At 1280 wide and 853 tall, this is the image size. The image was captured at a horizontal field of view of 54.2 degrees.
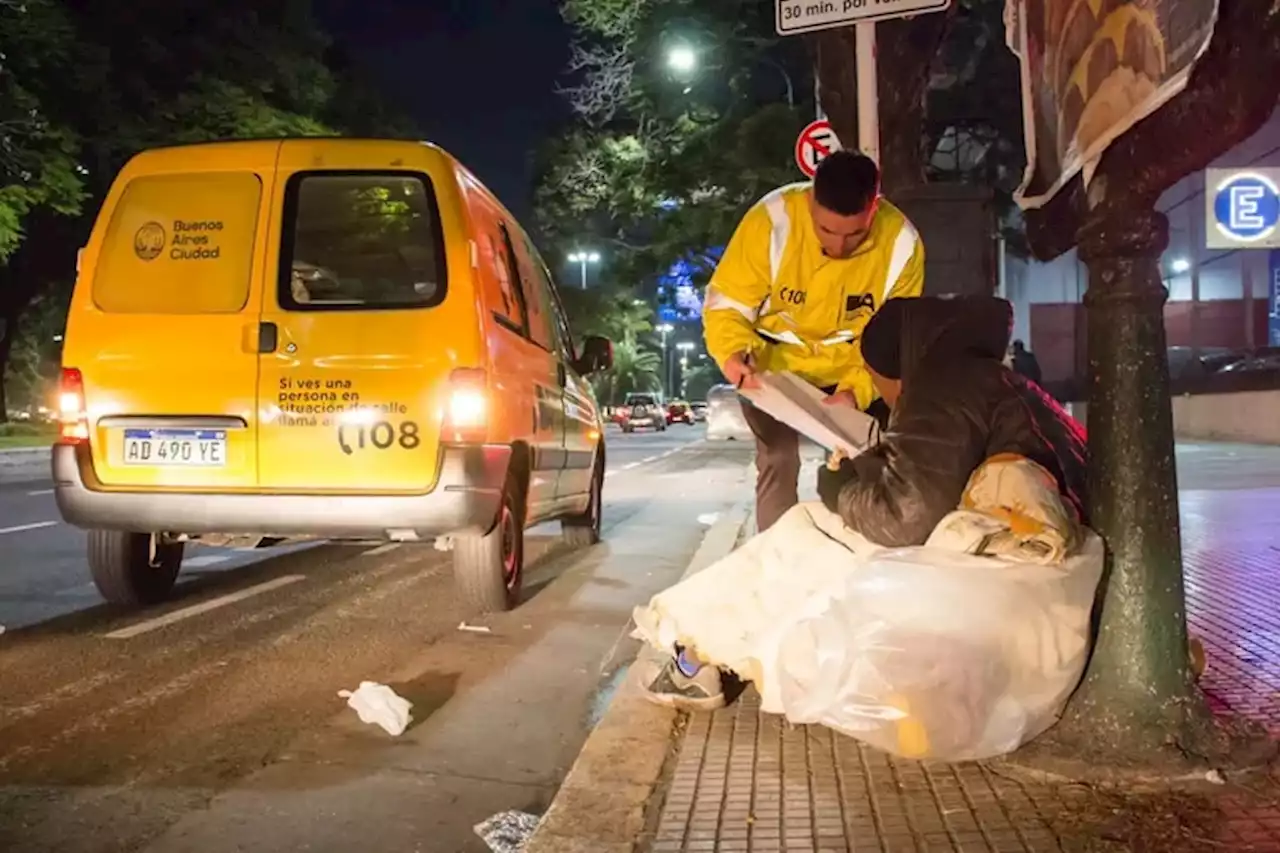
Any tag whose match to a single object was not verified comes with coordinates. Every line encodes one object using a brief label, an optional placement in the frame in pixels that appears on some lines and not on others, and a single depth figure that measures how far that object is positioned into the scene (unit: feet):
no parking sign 28.89
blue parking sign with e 60.03
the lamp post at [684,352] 374.47
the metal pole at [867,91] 21.84
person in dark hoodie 10.98
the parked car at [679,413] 229.04
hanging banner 9.10
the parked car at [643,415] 173.58
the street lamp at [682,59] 67.92
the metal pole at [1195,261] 108.17
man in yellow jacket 14.74
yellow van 18.04
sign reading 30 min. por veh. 20.29
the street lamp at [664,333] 278.56
